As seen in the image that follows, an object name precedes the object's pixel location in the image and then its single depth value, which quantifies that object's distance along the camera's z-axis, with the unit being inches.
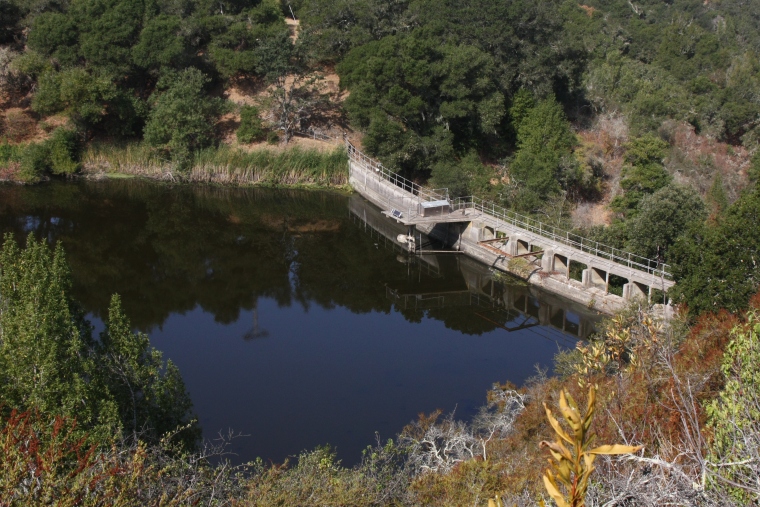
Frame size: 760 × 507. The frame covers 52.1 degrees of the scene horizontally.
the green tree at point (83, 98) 1791.3
